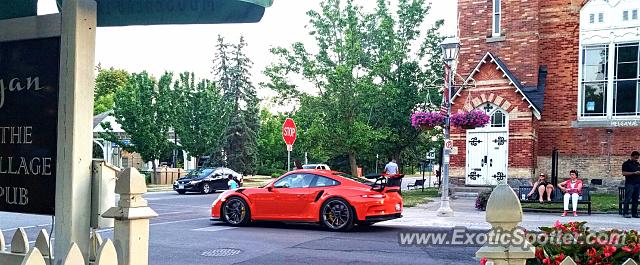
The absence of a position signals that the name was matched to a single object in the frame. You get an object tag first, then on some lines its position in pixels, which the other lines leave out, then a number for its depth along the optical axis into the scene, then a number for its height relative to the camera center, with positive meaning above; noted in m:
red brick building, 21.69 +2.11
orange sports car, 12.20 -1.51
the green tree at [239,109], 53.97 +2.70
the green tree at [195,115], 40.25 +1.40
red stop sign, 17.56 +0.11
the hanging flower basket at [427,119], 15.61 +0.54
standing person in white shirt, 22.86 -1.29
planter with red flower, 3.83 -0.78
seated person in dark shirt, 16.86 -1.52
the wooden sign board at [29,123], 2.59 +0.04
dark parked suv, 28.45 -2.50
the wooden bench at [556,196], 16.05 -1.72
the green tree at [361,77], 27.89 +3.19
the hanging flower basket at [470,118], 15.79 +0.59
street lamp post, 15.28 -0.44
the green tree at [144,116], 35.88 +1.11
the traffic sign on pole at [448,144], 15.45 -0.17
